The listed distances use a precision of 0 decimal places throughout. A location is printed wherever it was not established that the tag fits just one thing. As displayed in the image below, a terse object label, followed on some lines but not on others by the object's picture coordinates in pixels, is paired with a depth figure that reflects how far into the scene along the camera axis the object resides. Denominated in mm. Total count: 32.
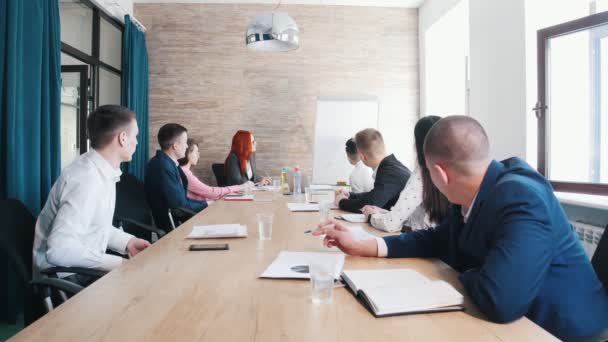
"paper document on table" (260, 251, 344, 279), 1211
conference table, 836
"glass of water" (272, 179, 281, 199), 3875
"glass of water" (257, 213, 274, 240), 1734
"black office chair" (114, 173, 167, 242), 2961
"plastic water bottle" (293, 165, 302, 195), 3785
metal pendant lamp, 3105
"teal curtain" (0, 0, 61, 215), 2867
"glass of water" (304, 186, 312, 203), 3226
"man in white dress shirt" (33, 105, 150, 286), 1660
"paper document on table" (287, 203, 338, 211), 2669
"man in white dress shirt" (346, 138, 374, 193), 4043
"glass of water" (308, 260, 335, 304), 1008
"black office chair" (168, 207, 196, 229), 3242
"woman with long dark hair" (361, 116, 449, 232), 1876
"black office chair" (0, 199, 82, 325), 1438
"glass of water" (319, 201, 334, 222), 2197
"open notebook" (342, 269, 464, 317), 928
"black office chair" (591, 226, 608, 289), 1195
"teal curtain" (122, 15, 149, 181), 5156
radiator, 2643
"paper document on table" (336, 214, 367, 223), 2266
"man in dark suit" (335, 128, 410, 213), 2576
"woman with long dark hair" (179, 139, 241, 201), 3979
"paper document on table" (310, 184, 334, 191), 4346
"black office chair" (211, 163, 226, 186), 5262
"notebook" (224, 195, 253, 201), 3330
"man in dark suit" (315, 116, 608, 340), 908
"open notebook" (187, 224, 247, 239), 1798
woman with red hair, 4773
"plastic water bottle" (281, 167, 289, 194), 4050
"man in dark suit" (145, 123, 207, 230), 3236
